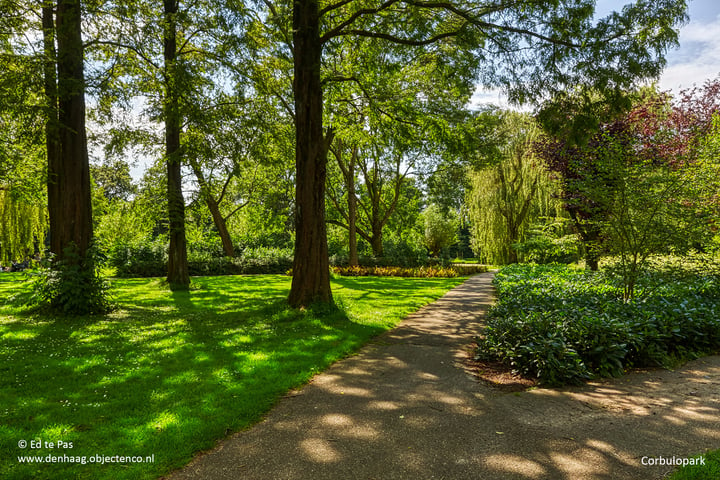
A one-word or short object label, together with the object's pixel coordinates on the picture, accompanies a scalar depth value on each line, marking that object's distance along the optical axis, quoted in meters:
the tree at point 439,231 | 33.66
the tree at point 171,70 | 9.34
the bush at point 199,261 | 21.61
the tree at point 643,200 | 7.02
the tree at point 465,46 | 6.71
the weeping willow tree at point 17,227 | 18.61
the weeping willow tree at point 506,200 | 23.69
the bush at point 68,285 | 8.30
